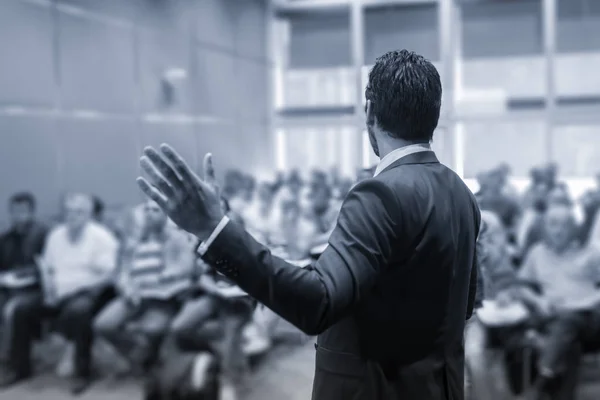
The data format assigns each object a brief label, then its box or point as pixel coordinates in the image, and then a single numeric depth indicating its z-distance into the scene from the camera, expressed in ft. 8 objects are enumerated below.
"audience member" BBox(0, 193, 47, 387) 11.50
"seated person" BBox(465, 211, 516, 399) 5.04
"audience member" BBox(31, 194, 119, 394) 11.41
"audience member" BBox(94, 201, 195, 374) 10.30
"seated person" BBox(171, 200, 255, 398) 9.71
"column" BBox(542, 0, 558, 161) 26.05
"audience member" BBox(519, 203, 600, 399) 9.18
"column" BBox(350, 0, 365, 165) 18.62
